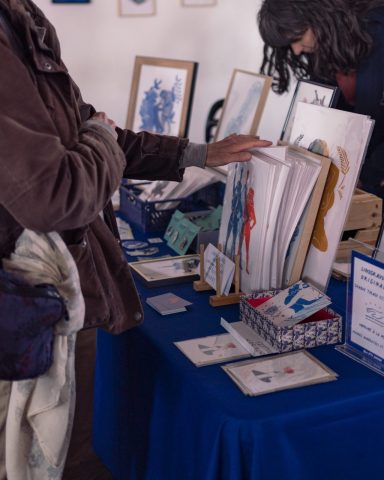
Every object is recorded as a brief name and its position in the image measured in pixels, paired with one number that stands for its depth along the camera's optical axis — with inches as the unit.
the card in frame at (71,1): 148.5
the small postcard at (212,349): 53.9
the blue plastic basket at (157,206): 84.5
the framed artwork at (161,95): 123.2
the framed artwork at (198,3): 167.9
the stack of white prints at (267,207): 59.7
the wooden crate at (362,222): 71.1
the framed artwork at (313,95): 77.4
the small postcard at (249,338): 54.9
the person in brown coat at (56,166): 41.2
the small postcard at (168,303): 62.3
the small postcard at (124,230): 83.8
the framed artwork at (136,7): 158.6
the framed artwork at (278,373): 50.2
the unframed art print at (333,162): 56.9
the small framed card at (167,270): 68.4
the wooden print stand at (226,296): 63.3
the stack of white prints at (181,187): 87.7
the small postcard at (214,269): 63.6
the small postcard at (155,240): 82.4
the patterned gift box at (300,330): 54.7
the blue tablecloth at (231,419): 47.6
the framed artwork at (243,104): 108.6
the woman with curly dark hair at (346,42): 96.0
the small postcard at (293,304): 57.2
